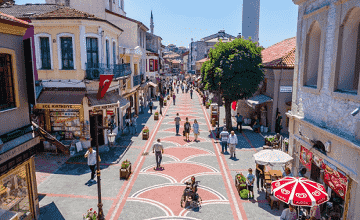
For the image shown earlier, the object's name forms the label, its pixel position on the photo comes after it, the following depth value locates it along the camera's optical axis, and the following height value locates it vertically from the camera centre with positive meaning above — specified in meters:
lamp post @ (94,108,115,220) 9.32 -4.29
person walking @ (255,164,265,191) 12.86 -4.61
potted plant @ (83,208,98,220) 9.17 -4.78
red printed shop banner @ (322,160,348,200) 8.95 -3.55
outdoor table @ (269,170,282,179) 12.31 -4.53
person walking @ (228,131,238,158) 16.69 -4.04
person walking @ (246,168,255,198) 11.91 -4.63
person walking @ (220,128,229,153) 17.92 -4.14
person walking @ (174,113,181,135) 22.61 -3.90
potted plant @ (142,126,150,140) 21.23 -4.55
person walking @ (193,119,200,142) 20.78 -4.02
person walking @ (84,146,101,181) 13.30 -4.07
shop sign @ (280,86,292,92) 22.49 -0.94
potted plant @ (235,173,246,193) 12.11 -4.80
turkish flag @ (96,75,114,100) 17.11 -0.53
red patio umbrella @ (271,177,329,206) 8.02 -3.56
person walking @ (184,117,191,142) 20.62 -3.97
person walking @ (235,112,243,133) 23.67 -3.77
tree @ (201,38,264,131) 21.66 +0.59
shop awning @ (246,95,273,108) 23.21 -2.04
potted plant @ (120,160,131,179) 13.77 -4.81
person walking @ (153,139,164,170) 15.09 -4.15
